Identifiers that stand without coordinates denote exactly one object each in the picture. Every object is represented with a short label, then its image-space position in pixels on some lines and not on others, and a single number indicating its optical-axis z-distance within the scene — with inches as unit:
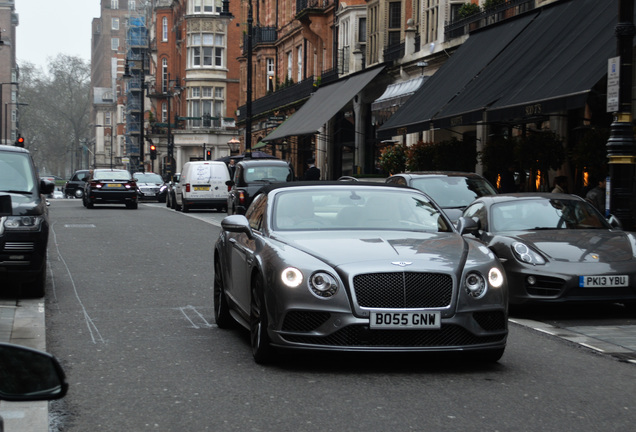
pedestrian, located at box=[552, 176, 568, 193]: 783.7
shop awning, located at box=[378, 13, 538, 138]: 985.2
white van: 1498.5
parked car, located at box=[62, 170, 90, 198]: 2598.4
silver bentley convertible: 281.3
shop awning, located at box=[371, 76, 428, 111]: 1235.2
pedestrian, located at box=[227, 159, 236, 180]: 1768.0
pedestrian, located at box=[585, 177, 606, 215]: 714.8
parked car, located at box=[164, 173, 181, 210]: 1657.2
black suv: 450.9
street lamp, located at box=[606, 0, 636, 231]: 524.7
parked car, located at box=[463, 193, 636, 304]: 415.5
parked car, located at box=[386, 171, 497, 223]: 697.0
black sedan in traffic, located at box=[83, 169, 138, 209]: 1492.4
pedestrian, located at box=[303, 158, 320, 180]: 1183.6
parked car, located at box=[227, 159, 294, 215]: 1183.6
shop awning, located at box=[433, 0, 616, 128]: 708.7
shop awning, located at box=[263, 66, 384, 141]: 1451.8
